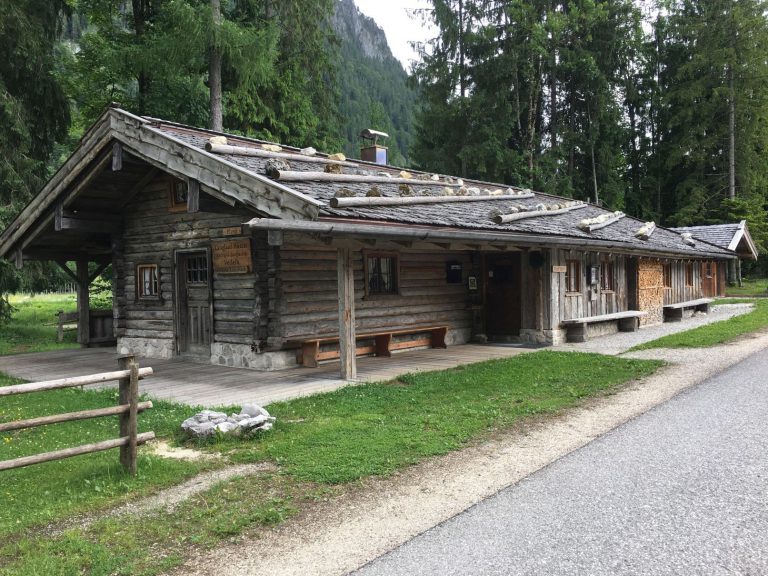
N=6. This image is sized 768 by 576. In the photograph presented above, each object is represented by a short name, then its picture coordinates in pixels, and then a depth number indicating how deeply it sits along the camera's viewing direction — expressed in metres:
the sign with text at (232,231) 11.30
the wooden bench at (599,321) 14.35
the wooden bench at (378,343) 11.09
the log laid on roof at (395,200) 9.12
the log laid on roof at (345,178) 9.90
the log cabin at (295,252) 9.78
